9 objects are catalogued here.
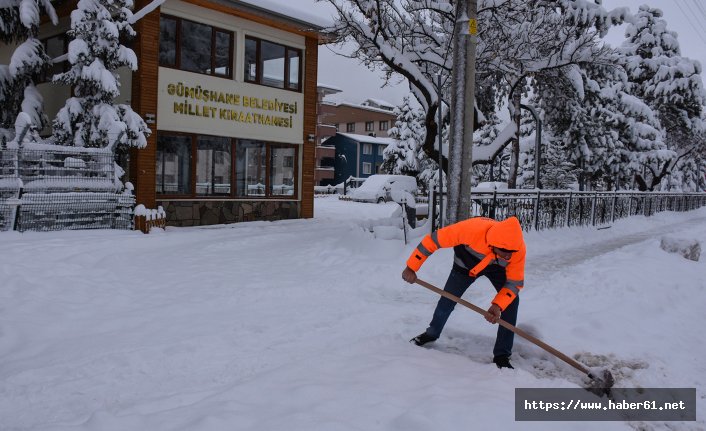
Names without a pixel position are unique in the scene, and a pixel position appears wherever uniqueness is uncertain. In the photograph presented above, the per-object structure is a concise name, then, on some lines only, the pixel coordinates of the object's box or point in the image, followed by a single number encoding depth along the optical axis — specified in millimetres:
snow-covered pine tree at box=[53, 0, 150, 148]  12109
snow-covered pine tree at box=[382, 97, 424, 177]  38312
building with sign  14039
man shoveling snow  4641
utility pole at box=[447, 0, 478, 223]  9422
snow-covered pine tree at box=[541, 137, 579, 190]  25500
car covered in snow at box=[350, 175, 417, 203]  28717
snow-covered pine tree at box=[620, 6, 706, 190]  30734
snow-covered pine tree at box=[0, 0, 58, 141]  14070
